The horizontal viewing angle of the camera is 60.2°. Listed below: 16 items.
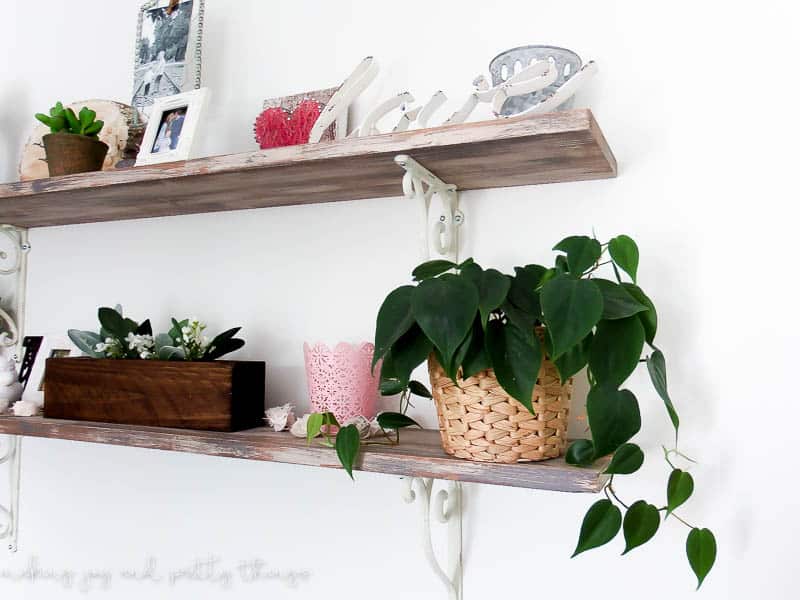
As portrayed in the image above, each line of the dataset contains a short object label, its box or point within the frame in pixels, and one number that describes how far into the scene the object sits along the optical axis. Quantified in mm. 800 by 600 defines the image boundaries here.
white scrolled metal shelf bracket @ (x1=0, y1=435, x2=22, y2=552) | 1336
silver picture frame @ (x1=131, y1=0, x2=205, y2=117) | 1126
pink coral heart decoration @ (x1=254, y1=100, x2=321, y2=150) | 947
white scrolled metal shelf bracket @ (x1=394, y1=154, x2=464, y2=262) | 839
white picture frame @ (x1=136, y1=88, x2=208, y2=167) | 997
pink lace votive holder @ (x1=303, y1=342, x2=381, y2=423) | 909
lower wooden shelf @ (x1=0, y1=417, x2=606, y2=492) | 708
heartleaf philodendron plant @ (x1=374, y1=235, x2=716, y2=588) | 662
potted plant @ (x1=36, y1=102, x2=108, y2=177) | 1071
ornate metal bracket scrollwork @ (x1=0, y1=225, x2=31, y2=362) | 1352
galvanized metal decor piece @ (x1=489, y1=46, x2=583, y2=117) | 835
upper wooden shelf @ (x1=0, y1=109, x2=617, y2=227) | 768
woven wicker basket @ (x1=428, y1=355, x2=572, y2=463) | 731
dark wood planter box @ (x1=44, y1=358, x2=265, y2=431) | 946
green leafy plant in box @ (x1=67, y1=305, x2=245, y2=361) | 1011
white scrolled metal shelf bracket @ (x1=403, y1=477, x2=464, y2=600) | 894
